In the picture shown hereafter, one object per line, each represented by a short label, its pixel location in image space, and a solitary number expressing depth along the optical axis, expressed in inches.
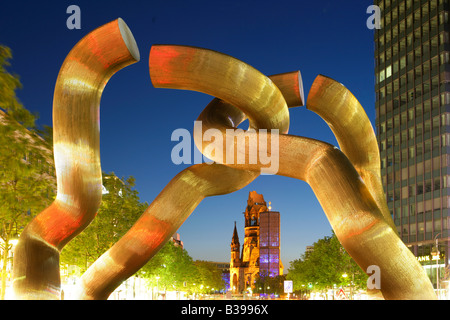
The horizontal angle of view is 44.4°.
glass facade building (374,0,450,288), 2888.8
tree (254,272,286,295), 6756.9
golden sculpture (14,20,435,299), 436.1
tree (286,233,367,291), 2079.2
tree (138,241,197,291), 1680.6
